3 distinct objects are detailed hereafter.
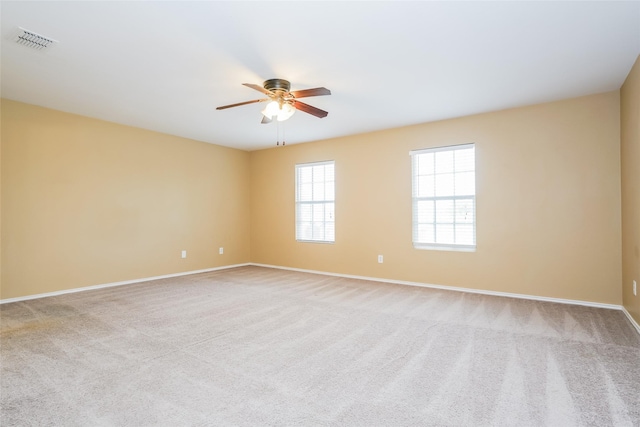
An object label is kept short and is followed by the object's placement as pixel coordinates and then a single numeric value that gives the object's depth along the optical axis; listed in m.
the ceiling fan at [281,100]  3.27
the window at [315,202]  6.00
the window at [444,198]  4.59
